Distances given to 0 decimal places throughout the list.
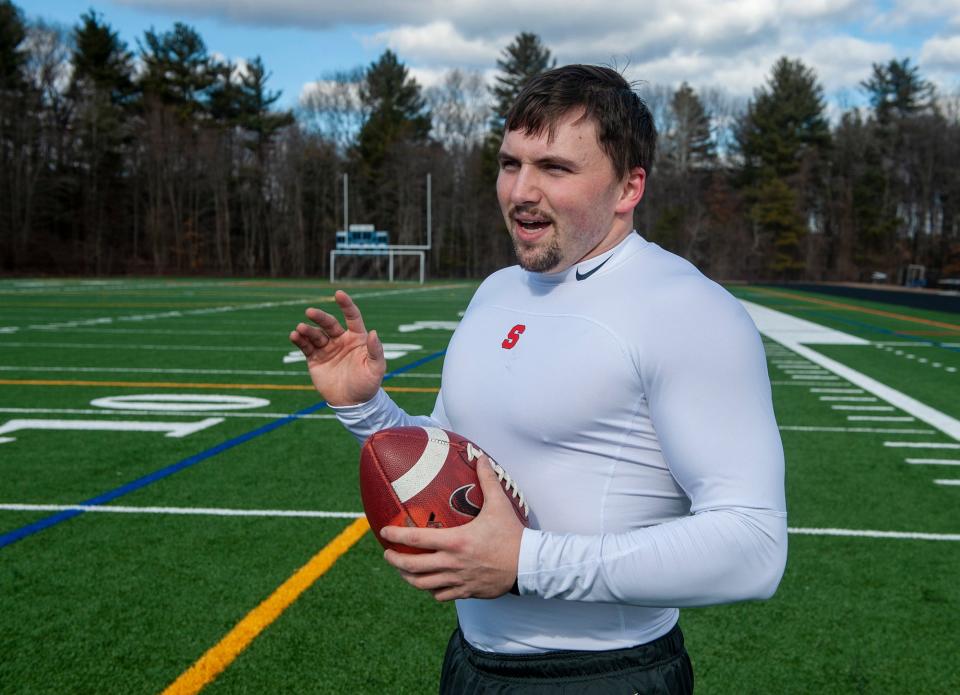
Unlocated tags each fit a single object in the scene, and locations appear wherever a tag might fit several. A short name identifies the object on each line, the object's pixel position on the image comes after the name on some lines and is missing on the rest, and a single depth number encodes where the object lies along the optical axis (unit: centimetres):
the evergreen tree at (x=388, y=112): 5906
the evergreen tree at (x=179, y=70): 5616
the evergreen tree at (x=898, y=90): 5906
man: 133
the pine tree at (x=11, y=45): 4625
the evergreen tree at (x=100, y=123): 5131
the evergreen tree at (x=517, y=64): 6141
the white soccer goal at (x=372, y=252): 4438
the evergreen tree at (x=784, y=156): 5838
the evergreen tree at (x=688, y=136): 6334
